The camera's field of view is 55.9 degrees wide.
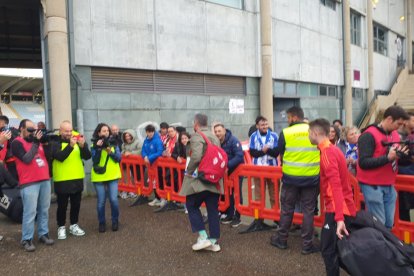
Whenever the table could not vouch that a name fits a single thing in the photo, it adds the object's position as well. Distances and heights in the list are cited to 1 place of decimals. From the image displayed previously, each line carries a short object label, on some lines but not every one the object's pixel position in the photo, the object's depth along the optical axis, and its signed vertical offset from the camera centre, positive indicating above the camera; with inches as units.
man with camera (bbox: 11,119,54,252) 202.8 -23.4
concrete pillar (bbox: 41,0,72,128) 347.9 +60.3
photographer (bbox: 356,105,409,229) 159.3 -19.7
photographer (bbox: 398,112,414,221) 186.9 -37.4
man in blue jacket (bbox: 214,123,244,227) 242.4 -16.9
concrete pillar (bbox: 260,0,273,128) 525.7 +77.4
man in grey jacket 194.5 -36.6
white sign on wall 500.4 +19.3
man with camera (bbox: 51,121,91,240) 219.9 -23.1
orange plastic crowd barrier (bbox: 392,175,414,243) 180.2 -51.2
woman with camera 236.5 -27.4
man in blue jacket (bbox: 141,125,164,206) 306.3 -19.4
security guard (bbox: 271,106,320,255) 186.9 -27.1
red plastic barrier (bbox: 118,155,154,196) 321.1 -44.5
